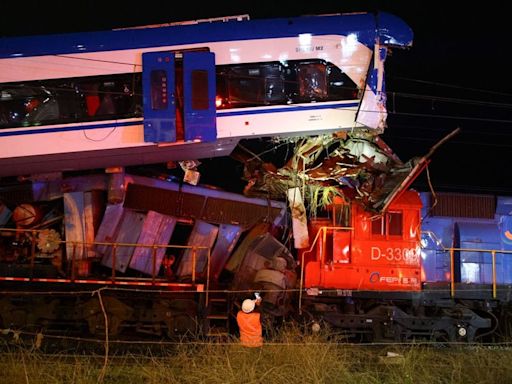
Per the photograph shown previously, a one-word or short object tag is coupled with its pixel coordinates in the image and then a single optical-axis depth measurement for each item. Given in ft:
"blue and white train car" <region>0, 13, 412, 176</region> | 36.96
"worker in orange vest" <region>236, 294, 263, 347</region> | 35.32
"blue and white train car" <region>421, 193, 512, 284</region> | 43.83
